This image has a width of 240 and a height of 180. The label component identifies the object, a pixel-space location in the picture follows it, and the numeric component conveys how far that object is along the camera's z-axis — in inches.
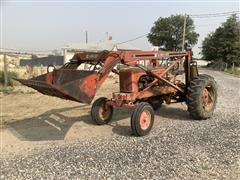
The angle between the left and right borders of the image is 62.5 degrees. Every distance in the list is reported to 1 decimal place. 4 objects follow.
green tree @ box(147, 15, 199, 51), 1775.8
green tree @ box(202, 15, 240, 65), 1051.5
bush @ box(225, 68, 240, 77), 726.8
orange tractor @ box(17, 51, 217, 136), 168.2
